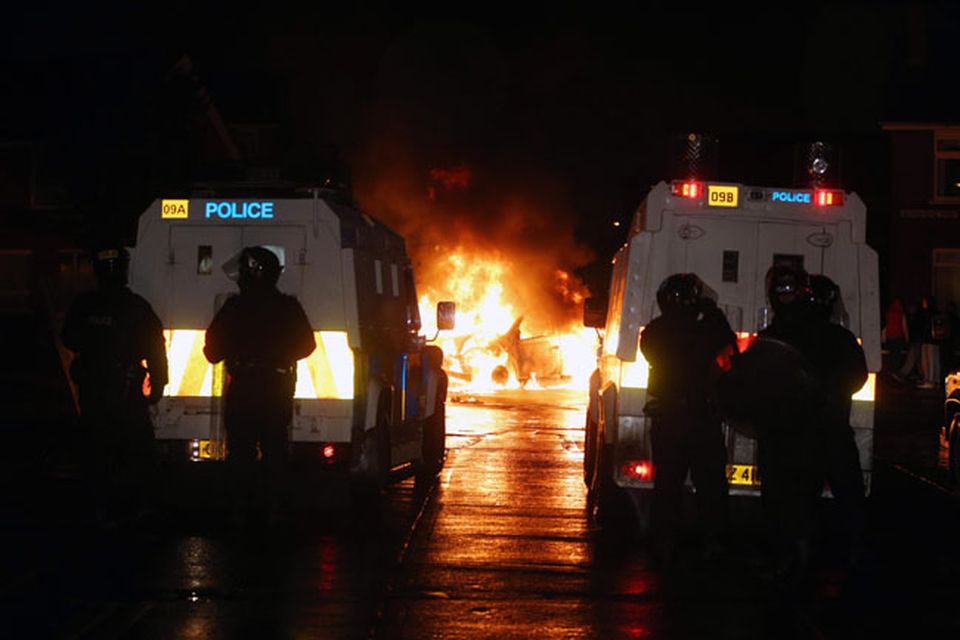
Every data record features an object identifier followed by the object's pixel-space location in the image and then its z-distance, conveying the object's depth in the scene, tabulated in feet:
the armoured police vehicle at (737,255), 33.22
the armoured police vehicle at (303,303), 34.40
